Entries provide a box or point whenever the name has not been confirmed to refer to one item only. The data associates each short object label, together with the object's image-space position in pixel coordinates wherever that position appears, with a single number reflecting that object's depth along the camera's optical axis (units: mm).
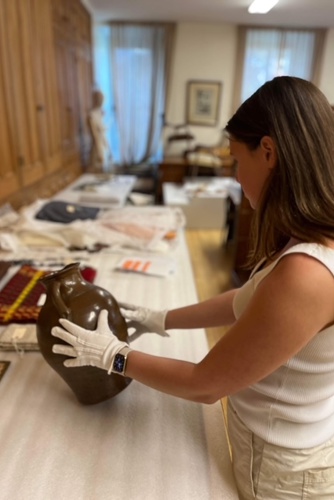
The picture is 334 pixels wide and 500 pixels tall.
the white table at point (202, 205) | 4070
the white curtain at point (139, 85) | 4602
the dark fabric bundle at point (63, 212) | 1873
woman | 522
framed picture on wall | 4898
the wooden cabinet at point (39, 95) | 1838
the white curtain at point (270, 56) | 4355
